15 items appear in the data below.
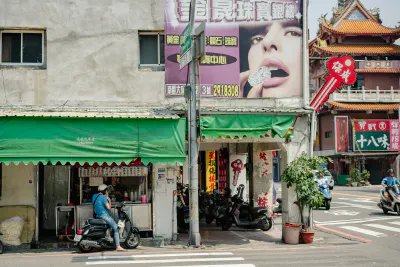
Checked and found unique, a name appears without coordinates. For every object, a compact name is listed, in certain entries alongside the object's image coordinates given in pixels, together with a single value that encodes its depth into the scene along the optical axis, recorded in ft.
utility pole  41.14
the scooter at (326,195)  74.74
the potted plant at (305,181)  43.19
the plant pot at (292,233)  43.42
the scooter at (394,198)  63.67
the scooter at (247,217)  52.75
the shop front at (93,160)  38.06
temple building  149.48
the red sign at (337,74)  44.80
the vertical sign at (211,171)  80.43
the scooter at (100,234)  38.11
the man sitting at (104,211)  38.86
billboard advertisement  43.86
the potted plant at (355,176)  143.72
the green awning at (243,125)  41.65
